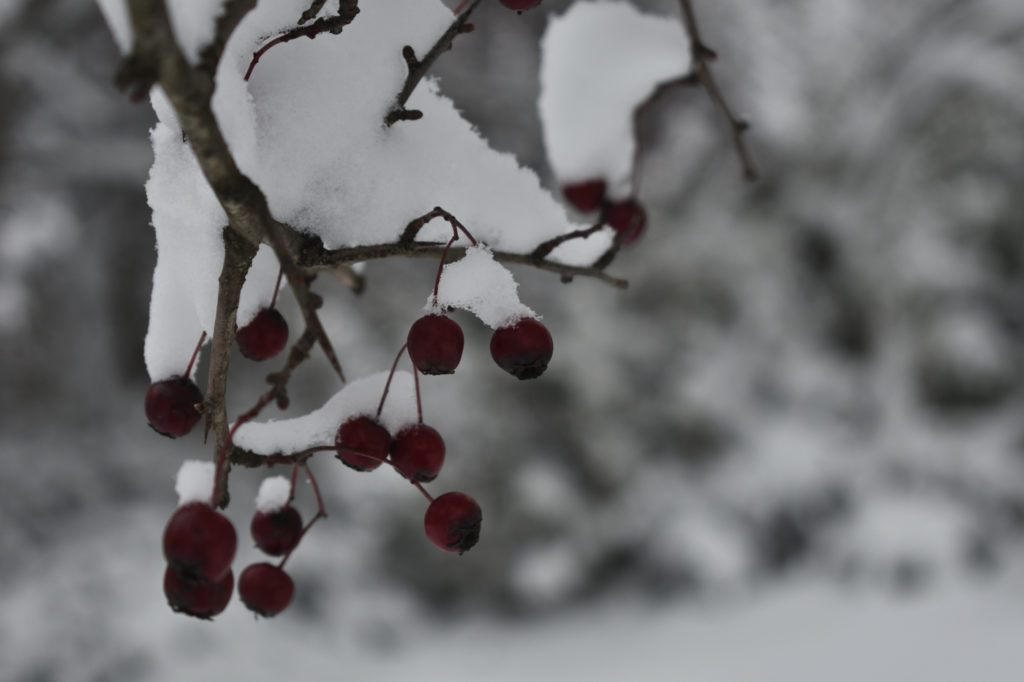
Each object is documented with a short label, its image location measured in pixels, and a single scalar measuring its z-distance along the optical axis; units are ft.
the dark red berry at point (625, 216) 1.85
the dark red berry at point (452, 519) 1.68
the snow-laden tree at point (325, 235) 1.61
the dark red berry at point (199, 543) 1.59
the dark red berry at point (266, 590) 1.70
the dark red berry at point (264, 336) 1.71
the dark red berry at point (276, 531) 1.73
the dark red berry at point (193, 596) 1.62
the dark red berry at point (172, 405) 1.70
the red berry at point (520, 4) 1.72
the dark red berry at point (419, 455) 1.68
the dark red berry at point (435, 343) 1.63
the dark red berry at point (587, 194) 1.85
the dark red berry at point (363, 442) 1.68
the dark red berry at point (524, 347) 1.64
